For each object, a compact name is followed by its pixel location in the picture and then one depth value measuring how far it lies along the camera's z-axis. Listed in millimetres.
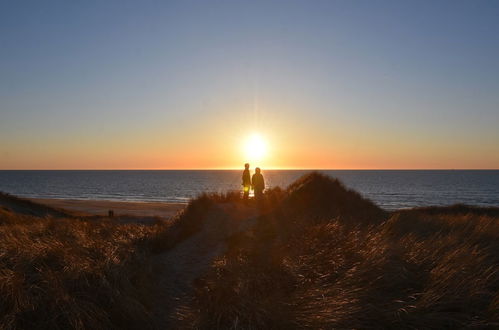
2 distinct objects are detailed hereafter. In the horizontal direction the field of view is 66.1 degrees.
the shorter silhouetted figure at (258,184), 20047
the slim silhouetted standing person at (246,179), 20219
